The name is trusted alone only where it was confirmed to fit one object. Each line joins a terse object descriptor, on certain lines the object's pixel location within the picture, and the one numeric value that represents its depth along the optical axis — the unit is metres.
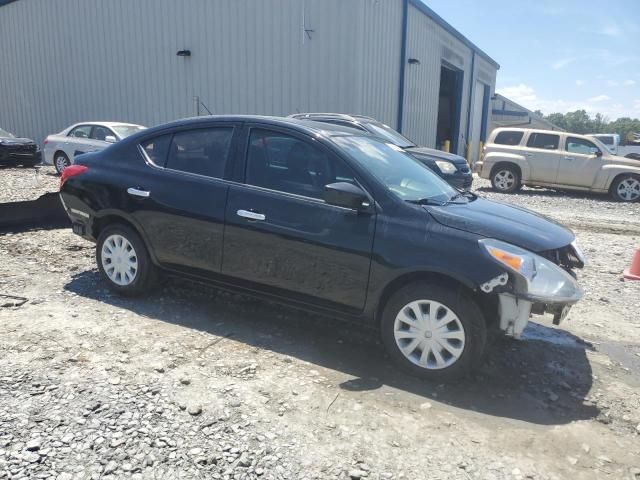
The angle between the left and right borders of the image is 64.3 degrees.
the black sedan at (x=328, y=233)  3.32
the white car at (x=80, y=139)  12.18
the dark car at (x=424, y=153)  9.51
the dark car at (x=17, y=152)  15.32
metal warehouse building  13.95
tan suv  12.94
